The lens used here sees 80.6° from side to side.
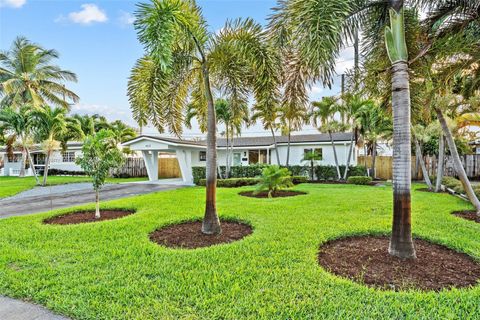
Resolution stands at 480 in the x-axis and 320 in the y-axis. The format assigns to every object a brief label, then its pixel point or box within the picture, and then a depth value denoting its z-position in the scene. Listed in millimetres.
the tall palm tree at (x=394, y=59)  4555
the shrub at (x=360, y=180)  17164
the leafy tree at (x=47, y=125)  18078
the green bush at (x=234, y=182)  16984
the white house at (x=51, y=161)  29891
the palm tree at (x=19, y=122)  18934
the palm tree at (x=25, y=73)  25172
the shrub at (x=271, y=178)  11963
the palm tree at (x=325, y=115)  18453
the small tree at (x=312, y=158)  19042
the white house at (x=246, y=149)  20609
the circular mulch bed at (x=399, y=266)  3883
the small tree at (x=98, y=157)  7827
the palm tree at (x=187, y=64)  5039
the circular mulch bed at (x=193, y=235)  5652
